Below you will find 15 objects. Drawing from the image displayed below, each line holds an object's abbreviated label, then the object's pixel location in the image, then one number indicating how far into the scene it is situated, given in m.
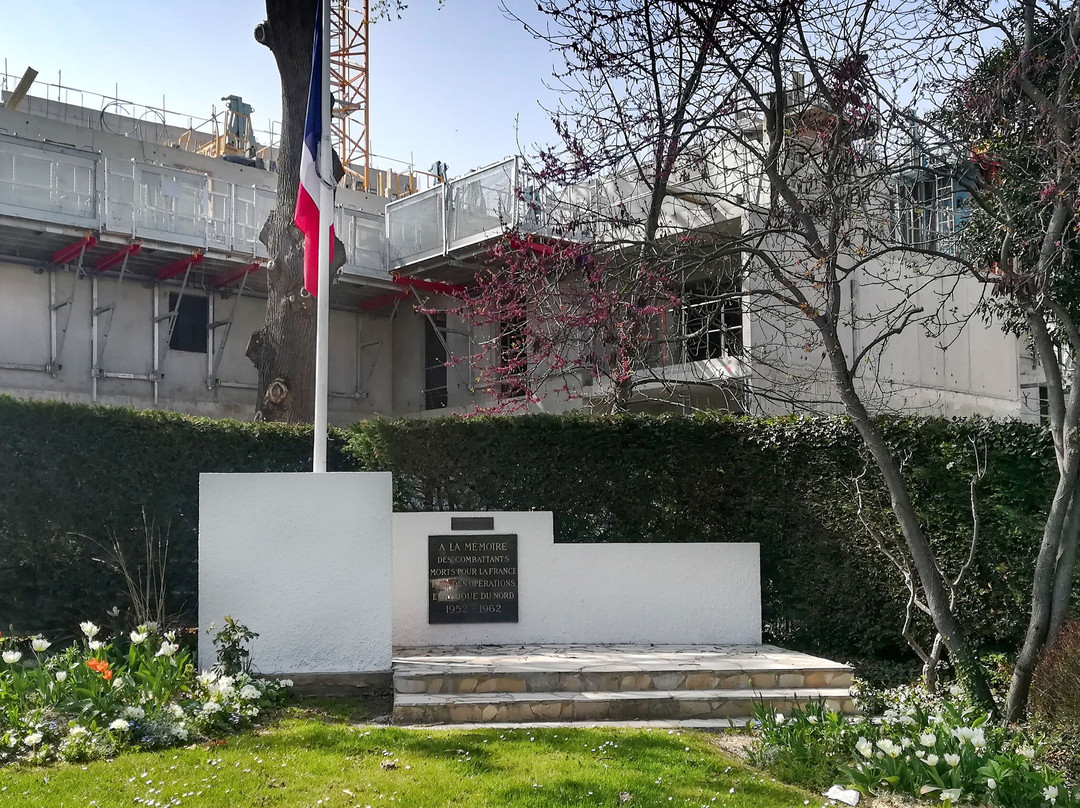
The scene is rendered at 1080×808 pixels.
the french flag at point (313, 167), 9.07
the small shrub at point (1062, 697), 7.07
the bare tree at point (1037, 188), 7.89
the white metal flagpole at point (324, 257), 8.77
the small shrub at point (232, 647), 8.02
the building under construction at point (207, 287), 17.78
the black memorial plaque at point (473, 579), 10.17
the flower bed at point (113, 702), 6.48
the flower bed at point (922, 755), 5.83
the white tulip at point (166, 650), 7.43
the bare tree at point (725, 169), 8.34
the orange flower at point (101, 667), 6.99
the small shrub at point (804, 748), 6.34
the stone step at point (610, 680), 8.27
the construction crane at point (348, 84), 35.52
